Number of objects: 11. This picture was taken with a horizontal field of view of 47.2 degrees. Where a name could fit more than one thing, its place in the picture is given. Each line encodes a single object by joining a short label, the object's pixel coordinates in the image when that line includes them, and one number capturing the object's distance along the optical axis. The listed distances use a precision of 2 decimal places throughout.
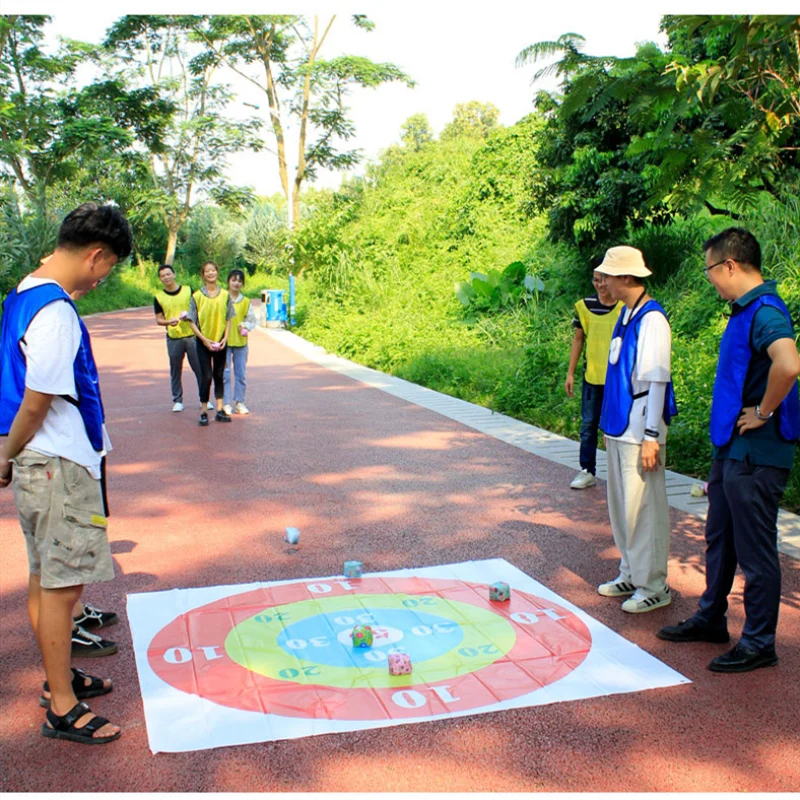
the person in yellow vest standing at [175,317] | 11.62
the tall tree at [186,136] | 40.15
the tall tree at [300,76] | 37.66
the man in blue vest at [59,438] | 3.50
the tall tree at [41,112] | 26.23
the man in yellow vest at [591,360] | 7.53
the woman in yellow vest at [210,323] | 11.33
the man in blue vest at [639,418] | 4.90
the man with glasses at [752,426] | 4.17
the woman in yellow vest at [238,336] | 11.70
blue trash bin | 27.67
